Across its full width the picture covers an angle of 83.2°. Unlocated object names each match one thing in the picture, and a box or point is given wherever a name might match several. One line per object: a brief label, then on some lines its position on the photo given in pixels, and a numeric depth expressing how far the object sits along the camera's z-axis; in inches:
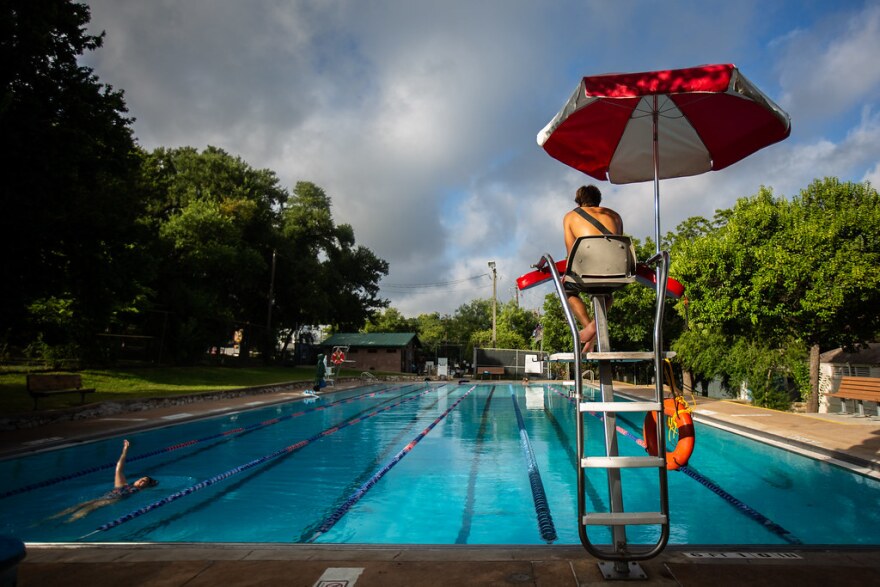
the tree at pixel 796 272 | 504.7
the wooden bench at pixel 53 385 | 422.9
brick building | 1802.4
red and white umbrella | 107.0
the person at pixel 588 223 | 120.3
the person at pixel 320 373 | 789.2
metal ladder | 94.5
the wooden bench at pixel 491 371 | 1457.9
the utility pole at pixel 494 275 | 1943.9
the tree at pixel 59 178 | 346.9
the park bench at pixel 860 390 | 460.9
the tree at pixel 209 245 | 986.1
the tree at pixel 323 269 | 1568.7
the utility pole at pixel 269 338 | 1273.4
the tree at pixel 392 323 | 2709.2
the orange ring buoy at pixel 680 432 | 113.3
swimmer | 219.1
